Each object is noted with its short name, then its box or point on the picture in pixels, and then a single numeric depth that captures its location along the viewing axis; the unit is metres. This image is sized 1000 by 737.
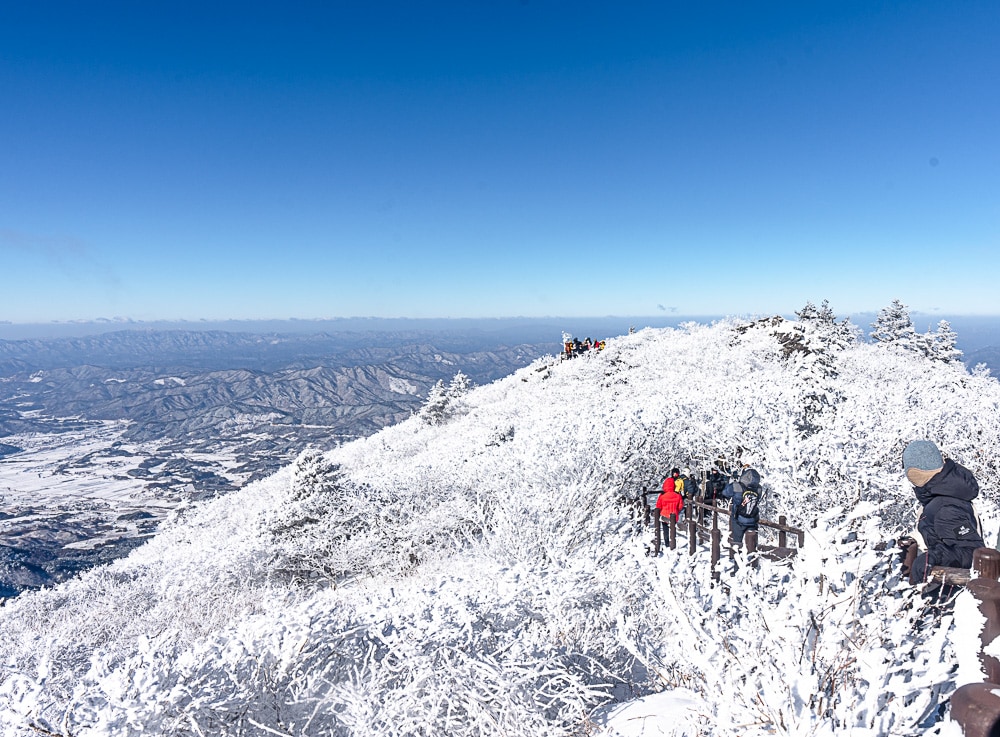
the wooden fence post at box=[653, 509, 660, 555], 10.91
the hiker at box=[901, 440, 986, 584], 4.25
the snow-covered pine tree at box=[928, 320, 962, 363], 39.31
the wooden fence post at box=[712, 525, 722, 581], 8.75
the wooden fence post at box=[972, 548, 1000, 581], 2.66
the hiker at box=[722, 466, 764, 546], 9.44
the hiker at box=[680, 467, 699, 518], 10.96
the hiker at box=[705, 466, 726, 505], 12.42
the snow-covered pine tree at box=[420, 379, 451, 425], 43.84
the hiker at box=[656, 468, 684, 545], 11.03
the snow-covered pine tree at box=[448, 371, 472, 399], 47.61
